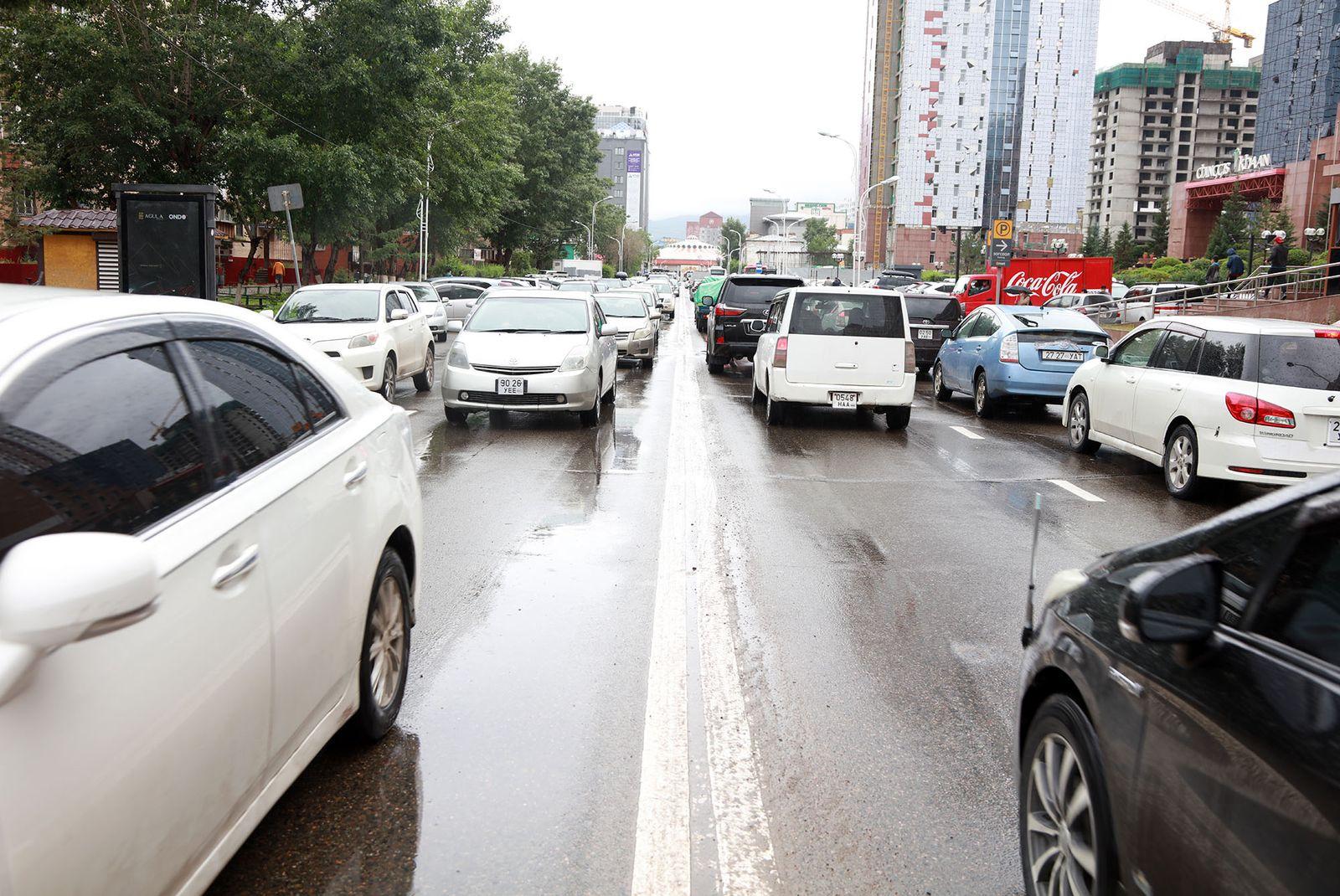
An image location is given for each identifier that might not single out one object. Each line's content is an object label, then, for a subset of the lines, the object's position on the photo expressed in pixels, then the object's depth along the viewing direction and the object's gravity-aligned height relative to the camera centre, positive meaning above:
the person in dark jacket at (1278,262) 28.56 +1.30
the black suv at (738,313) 23.05 -0.36
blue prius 16.00 -0.67
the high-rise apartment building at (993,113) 123.44 +20.17
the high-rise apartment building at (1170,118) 172.00 +28.02
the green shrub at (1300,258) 67.14 +3.44
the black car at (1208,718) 2.04 -0.80
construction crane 184.50 +44.31
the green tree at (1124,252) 111.69 +5.53
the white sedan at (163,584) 2.09 -0.70
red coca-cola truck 34.94 +0.76
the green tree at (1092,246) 116.31 +6.08
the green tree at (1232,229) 89.50 +6.43
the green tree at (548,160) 74.38 +8.24
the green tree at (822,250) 173.12 +7.75
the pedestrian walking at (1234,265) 34.59 +1.43
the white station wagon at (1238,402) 9.54 -0.73
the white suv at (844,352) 14.40 -0.63
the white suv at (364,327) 15.65 -0.63
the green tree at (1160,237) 120.12 +7.55
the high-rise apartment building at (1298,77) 110.25 +22.96
